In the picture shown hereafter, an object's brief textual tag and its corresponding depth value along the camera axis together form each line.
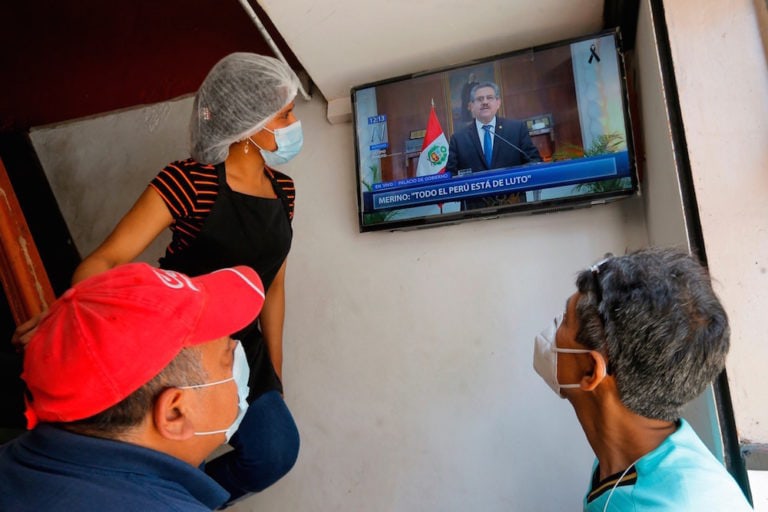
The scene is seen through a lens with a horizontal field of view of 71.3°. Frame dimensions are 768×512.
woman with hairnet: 1.51
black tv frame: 1.67
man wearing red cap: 0.71
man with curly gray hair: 0.90
